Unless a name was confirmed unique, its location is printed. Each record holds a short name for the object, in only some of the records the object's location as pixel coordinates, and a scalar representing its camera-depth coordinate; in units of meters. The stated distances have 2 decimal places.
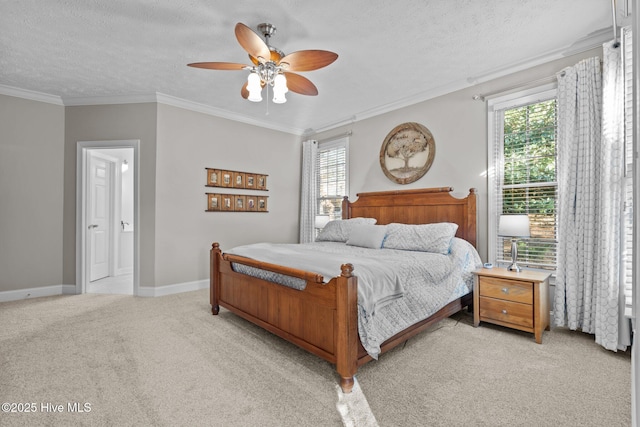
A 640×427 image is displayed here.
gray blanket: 1.97
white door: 4.87
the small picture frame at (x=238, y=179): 4.76
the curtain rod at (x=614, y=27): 2.22
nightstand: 2.51
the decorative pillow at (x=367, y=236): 3.43
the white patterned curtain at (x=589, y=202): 2.37
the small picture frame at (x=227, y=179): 4.63
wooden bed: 1.84
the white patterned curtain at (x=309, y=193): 5.34
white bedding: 1.97
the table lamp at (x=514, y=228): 2.69
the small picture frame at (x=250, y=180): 4.89
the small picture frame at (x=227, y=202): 4.64
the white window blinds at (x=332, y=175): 4.99
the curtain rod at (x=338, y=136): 4.85
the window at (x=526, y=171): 2.98
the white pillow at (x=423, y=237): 3.05
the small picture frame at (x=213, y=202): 4.50
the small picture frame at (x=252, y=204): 4.94
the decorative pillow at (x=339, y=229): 4.03
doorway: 4.12
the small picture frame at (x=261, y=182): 5.04
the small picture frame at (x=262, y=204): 5.08
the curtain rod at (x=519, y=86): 2.96
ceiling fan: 2.26
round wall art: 3.90
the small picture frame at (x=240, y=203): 4.80
